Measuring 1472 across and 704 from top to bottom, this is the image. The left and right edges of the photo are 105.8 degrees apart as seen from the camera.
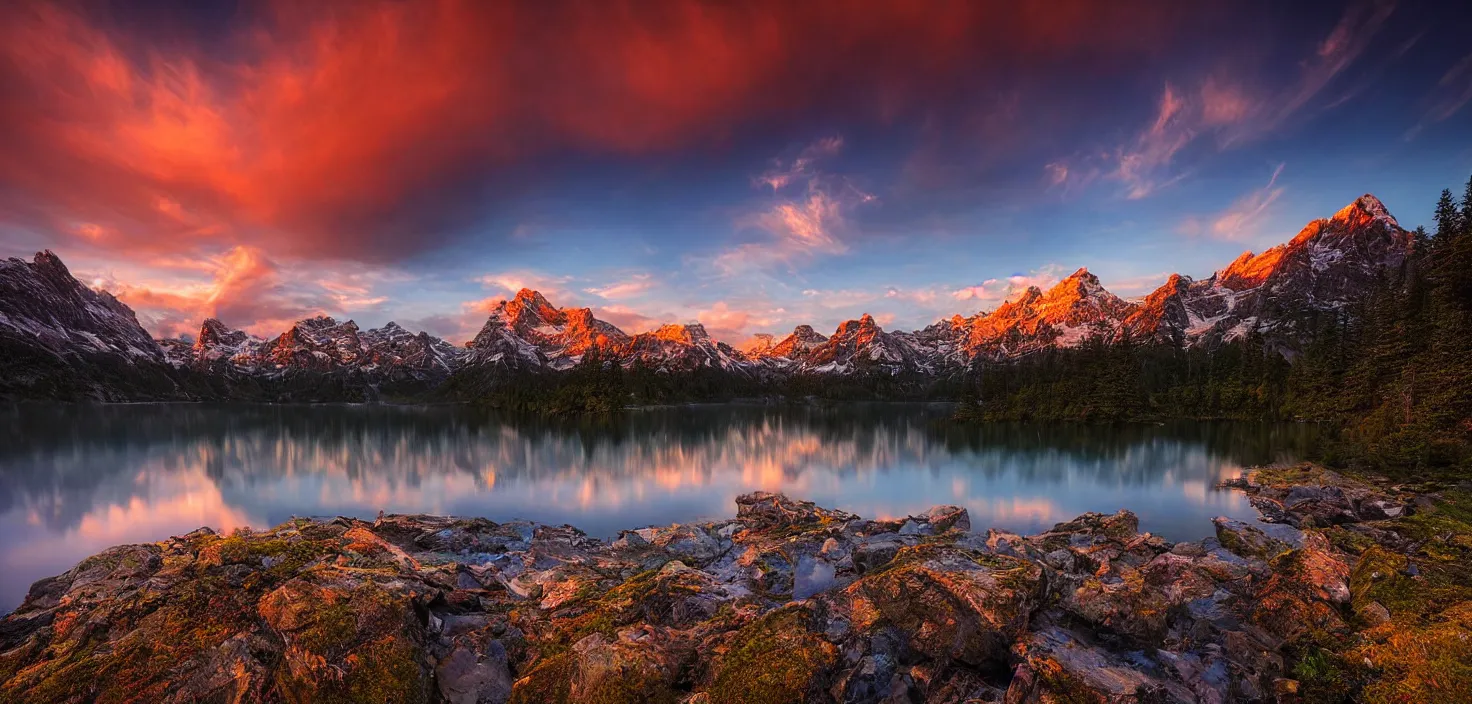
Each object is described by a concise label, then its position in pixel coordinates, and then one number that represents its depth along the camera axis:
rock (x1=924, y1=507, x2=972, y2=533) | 21.33
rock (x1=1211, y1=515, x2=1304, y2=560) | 17.44
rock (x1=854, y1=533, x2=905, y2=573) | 14.11
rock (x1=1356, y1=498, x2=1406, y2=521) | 21.69
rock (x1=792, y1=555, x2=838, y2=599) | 13.40
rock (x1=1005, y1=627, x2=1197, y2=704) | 7.66
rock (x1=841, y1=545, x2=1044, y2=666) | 9.12
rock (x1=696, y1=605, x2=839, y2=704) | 8.33
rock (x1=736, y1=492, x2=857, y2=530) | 23.44
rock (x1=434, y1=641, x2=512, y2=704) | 9.20
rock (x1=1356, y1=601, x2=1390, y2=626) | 9.50
